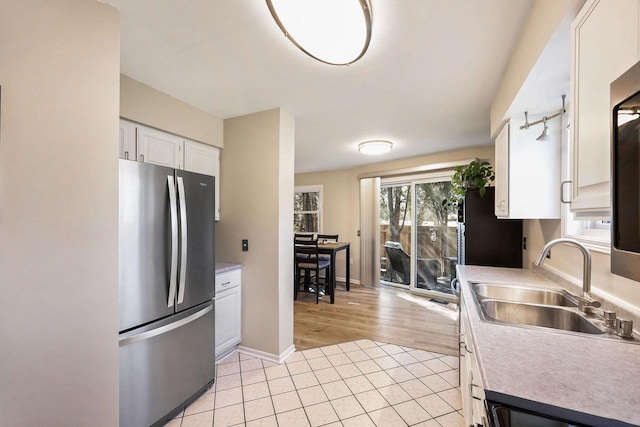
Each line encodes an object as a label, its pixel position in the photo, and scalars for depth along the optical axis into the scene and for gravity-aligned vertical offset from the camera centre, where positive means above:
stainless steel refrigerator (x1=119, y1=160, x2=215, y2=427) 1.46 -0.52
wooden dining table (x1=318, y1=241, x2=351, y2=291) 4.09 -0.61
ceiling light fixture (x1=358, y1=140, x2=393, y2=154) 3.32 +0.90
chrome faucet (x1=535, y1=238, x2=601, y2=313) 1.17 -0.32
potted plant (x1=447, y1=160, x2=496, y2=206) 2.43 +0.37
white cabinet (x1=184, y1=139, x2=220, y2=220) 2.36 +0.52
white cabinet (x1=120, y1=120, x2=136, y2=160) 1.88 +0.55
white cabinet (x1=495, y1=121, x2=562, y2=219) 1.72 +0.29
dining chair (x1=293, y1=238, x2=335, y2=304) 4.09 -0.83
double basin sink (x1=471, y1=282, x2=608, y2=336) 1.19 -0.51
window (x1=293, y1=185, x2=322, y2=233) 5.67 +0.10
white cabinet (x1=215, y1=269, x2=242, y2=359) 2.27 -0.91
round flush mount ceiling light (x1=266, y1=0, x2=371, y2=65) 1.04 +0.84
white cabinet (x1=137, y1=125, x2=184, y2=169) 2.01 +0.55
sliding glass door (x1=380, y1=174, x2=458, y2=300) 4.21 -0.38
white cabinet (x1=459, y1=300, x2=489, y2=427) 0.93 -0.75
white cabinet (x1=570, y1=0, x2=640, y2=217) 0.68 +0.40
